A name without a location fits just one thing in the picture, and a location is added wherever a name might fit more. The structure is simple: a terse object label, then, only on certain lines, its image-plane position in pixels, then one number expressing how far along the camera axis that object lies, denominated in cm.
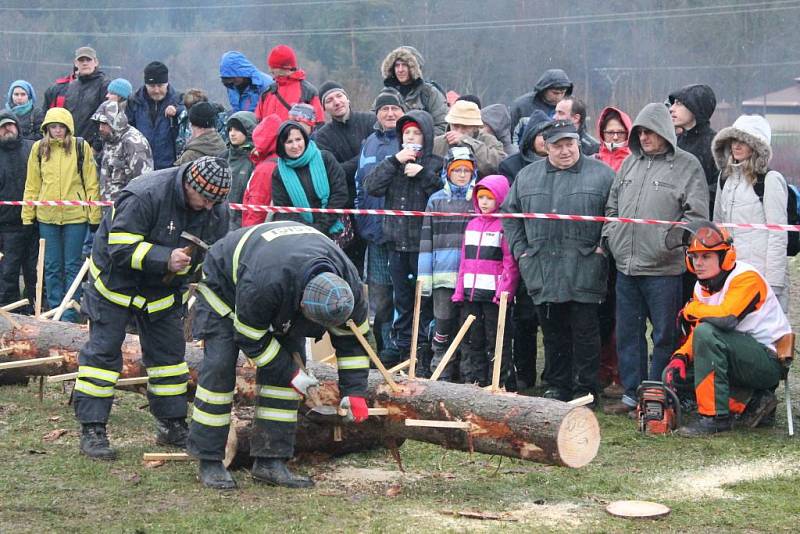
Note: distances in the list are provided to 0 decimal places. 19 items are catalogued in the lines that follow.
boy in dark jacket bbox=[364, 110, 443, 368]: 1518
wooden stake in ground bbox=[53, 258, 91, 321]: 1331
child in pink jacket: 1417
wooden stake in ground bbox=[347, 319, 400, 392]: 988
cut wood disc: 946
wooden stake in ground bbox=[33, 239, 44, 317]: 1348
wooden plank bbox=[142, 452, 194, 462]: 1111
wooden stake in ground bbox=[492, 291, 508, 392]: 1057
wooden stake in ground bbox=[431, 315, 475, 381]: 1079
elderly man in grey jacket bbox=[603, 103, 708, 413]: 1320
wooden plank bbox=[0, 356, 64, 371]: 1286
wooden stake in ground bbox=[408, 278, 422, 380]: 1121
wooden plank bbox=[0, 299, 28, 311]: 1395
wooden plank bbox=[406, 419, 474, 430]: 1020
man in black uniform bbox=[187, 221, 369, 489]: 961
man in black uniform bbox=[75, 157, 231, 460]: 1107
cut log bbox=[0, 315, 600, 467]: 999
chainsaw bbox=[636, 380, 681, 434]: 1246
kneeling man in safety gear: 1236
